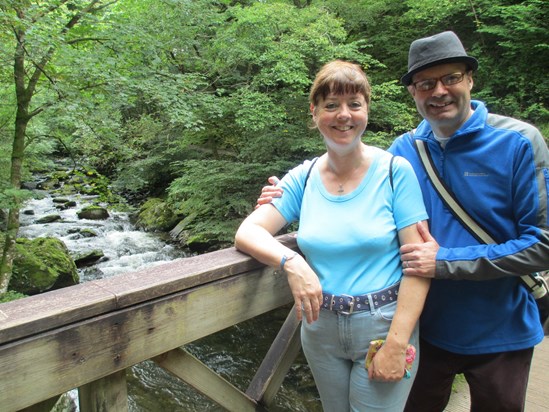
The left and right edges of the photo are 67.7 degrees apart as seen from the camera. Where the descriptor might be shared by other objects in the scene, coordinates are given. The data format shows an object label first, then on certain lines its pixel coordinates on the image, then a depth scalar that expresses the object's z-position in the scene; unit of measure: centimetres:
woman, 134
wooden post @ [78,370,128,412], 127
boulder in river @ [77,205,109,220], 1259
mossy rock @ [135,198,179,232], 1143
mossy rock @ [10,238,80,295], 728
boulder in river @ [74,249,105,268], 902
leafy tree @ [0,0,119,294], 485
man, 138
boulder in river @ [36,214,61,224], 1206
